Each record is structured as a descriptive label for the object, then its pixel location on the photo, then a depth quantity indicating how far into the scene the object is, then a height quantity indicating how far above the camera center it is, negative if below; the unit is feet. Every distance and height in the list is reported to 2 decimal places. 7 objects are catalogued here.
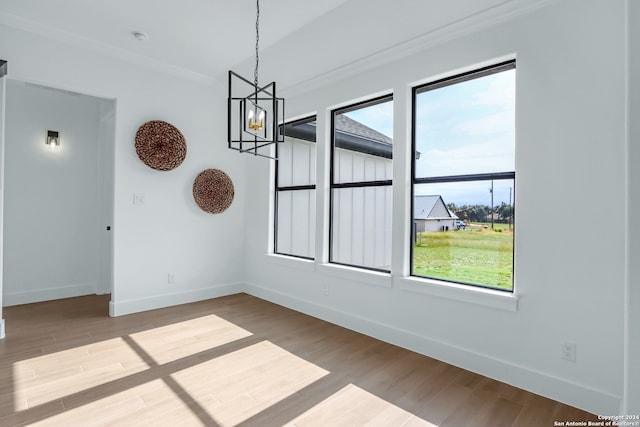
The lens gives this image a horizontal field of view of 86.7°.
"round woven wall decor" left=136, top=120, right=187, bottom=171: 12.57 +2.49
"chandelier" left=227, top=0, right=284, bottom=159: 14.08 +4.58
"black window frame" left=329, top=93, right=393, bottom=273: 10.99 +1.07
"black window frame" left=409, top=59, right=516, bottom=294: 8.32 +1.22
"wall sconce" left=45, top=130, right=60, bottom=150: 14.02 +2.90
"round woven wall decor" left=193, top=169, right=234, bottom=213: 14.23 +0.89
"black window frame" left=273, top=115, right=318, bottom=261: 13.57 +1.06
